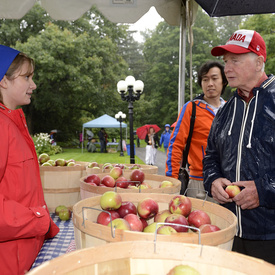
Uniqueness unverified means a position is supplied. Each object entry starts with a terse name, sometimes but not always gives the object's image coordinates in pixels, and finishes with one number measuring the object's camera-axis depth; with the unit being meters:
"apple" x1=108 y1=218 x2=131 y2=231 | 1.61
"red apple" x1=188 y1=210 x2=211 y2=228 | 1.75
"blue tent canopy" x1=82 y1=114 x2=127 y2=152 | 23.25
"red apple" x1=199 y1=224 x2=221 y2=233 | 1.59
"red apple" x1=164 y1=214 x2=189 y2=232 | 1.59
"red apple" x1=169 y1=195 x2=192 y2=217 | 1.87
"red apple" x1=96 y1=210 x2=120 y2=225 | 1.79
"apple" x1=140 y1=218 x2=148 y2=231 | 1.92
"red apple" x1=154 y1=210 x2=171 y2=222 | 1.88
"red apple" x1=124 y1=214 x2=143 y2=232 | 1.74
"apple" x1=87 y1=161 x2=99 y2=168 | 3.95
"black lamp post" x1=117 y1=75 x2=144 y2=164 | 11.32
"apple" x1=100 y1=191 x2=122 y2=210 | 1.94
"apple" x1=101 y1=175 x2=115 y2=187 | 2.82
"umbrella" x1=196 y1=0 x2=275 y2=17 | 2.92
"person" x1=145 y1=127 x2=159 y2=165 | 14.86
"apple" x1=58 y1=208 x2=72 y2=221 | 3.31
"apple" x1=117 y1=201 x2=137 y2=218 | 1.96
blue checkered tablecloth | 2.30
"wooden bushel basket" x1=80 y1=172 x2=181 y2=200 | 2.40
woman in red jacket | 1.49
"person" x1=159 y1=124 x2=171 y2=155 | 16.47
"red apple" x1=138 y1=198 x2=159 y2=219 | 1.92
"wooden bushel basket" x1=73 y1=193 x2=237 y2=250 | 1.33
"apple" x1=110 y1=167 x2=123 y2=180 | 3.16
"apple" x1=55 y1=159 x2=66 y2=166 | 3.98
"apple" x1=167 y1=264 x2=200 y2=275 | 1.02
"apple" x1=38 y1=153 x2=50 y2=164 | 4.24
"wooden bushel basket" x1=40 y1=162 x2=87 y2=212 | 3.66
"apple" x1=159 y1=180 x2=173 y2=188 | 2.73
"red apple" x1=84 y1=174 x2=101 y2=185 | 2.86
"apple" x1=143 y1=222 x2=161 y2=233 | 1.69
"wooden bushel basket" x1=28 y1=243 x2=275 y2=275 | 0.99
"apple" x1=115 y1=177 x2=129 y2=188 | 2.72
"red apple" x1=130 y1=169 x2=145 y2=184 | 3.03
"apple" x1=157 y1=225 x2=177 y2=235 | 1.50
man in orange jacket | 3.05
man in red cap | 1.94
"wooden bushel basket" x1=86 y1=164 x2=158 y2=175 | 3.59
